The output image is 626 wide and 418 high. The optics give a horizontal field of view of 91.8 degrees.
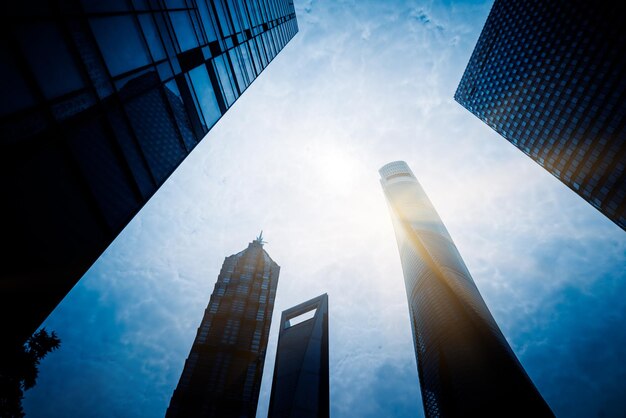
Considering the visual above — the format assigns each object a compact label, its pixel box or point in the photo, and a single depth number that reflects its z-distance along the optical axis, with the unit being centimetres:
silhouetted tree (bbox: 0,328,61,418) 1416
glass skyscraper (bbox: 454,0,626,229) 6675
